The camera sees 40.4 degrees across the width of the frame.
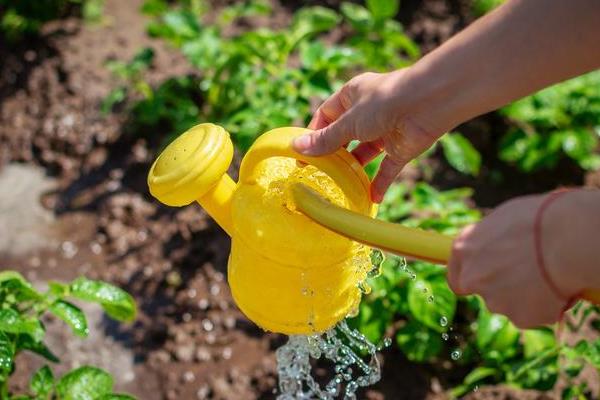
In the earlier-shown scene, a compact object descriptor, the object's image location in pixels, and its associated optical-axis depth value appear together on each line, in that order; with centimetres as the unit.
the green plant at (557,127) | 257
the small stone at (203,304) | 240
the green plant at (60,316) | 163
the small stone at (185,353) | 229
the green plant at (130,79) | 271
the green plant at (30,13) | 319
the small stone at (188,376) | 224
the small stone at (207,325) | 235
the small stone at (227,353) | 229
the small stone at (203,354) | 229
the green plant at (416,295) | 195
